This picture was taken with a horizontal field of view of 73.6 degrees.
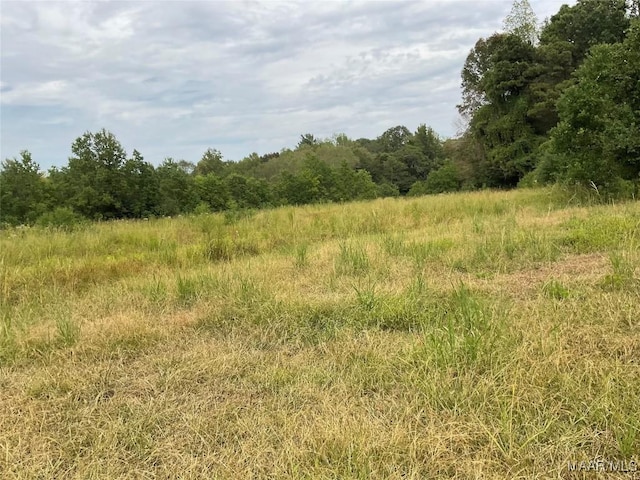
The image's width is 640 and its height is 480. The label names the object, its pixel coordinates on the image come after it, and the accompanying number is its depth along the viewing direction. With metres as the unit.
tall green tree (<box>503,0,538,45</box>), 31.23
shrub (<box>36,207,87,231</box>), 13.68
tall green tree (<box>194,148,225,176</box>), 57.25
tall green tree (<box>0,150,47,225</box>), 25.67
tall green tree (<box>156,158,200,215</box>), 30.03
